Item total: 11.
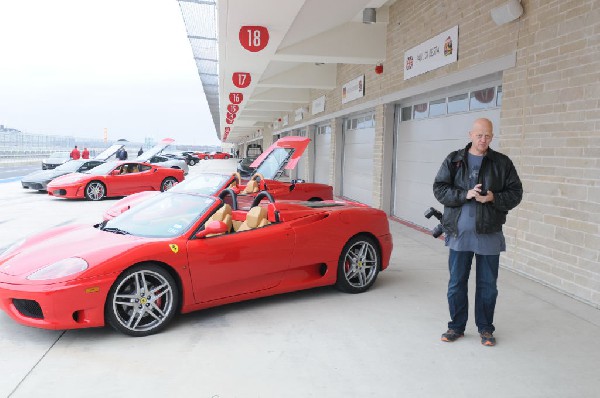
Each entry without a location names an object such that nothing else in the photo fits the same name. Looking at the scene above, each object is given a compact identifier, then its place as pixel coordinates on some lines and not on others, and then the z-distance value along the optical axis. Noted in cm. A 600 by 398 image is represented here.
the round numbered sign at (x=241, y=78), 1374
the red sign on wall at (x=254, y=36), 913
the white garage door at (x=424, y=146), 787
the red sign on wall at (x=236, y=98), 1951
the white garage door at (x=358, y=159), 1278
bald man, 359
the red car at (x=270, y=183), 764
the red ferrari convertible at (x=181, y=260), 359
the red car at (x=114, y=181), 1327
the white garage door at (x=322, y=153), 1786
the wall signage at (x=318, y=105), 1762
